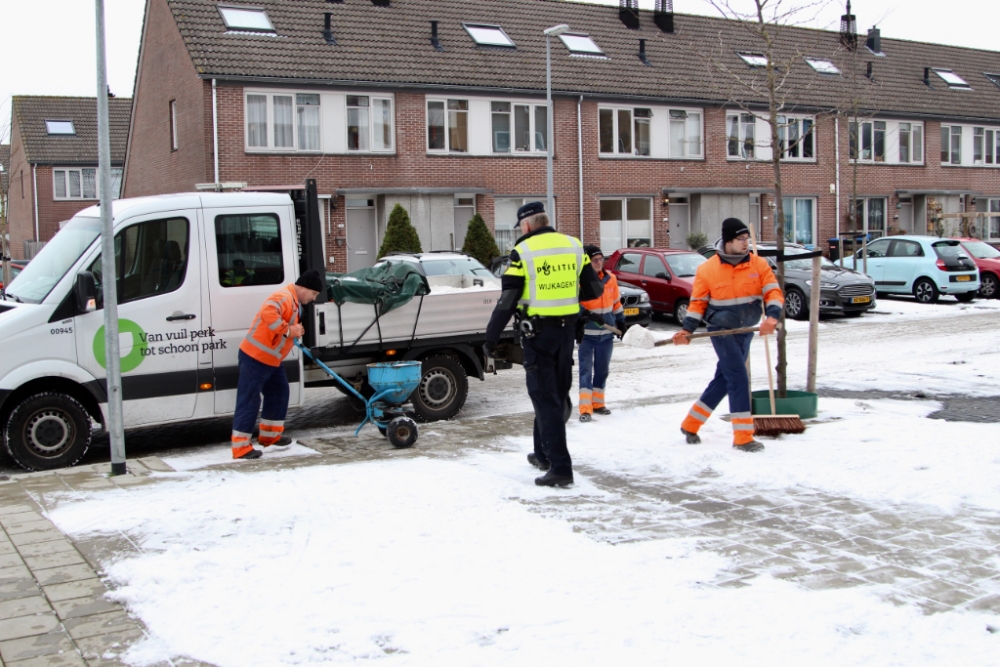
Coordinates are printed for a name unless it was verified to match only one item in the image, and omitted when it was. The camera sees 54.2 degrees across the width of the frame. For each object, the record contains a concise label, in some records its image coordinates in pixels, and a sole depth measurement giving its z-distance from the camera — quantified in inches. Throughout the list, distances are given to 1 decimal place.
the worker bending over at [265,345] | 330.6
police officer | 273.3
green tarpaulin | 378.9
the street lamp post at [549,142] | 901.6
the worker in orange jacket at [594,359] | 389.1
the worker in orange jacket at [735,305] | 314.7
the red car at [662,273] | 773.9
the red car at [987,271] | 949.8
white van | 325.4
